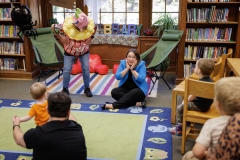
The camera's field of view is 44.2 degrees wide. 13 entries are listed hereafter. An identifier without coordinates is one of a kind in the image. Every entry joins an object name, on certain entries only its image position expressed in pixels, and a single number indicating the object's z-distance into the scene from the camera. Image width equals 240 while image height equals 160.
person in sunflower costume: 3.81
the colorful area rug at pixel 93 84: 4.38
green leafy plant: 5.14
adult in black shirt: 1.61
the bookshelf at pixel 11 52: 5.01
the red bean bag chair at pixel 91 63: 5.34
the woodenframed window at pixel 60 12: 5.86
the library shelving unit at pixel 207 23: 4.41
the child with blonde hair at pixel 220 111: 1.32
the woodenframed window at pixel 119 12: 5.59
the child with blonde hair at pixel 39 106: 2.31
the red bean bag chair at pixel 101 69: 5.34
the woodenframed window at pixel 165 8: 5.41
